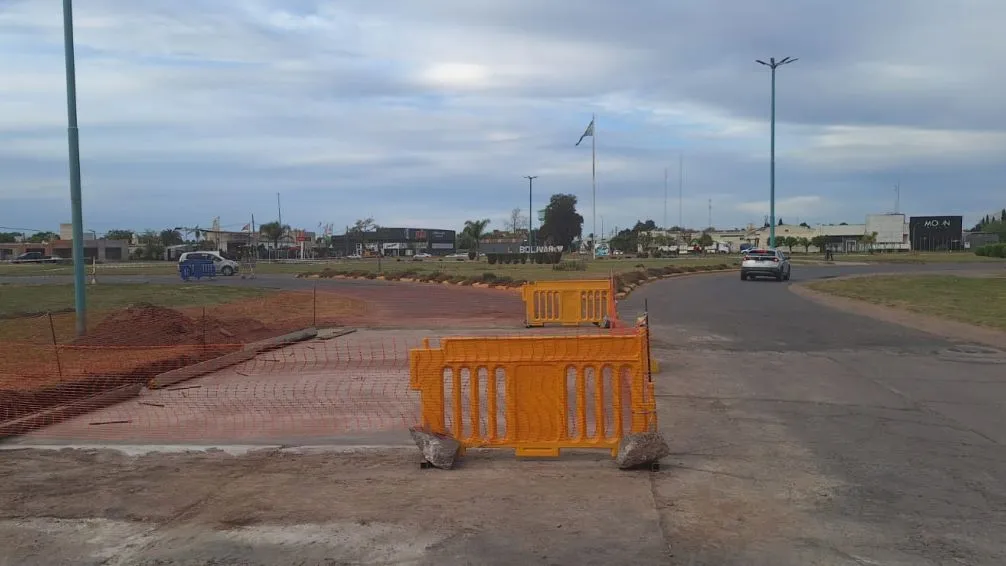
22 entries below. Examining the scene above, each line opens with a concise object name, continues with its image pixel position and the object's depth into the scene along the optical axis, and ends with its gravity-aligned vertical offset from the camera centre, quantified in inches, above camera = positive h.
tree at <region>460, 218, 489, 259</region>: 5149.1 +88.8
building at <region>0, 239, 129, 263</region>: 4515.3 +4.2
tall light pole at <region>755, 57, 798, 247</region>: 1968.5 +138.3
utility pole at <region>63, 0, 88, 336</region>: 584.1 +58.2
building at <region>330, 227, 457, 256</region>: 5935.0 +30.8
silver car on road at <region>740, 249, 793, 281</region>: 1552.7 -47.3
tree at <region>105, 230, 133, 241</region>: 6225.4 +115.8
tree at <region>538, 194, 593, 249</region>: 5354.3 +154.4
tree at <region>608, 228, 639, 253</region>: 5324.8 +2.5
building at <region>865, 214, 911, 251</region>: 4953.3 +56.6
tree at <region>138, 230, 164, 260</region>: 4790.8 +6.8
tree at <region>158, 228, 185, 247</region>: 5524.1 +76.1
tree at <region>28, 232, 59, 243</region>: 6427.2 +109.3
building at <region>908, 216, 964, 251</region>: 5265.8 +36.4
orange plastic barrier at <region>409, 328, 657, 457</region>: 265.0 -45.8
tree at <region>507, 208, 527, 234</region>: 5590.6 +139.1
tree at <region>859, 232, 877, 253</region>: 4690.0 +2.1
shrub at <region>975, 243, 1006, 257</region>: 3311.5 -51.6
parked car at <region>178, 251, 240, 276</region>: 2005.4 -34.0
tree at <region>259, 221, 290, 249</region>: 5044.3 +103.4
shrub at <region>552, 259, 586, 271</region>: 2065.7 -60.8
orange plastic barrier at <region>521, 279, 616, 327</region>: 741.3 -53.5
